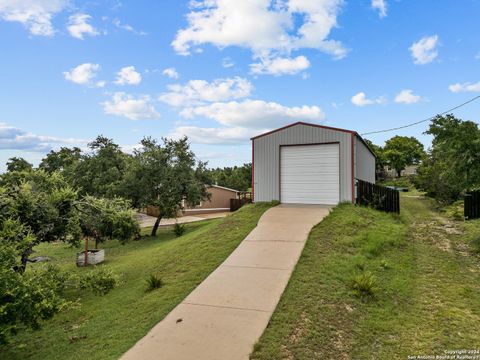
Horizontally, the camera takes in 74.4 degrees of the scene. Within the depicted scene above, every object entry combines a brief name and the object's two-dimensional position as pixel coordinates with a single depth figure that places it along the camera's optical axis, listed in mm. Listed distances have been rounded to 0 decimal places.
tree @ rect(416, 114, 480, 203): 7711
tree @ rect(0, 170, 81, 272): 6082
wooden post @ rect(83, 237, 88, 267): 10752
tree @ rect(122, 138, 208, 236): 15672
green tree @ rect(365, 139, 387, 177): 46219
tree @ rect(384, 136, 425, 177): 49875
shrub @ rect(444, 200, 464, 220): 13159
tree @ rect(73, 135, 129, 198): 17188
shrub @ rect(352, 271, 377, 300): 4836
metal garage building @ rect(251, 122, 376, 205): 11641
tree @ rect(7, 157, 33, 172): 32678
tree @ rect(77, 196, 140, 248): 7445
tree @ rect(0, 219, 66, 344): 4047
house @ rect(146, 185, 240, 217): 27091
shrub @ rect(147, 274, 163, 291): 5908
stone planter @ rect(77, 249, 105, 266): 10820
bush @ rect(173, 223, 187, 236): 14870
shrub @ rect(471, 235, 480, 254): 7808
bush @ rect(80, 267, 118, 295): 6219
